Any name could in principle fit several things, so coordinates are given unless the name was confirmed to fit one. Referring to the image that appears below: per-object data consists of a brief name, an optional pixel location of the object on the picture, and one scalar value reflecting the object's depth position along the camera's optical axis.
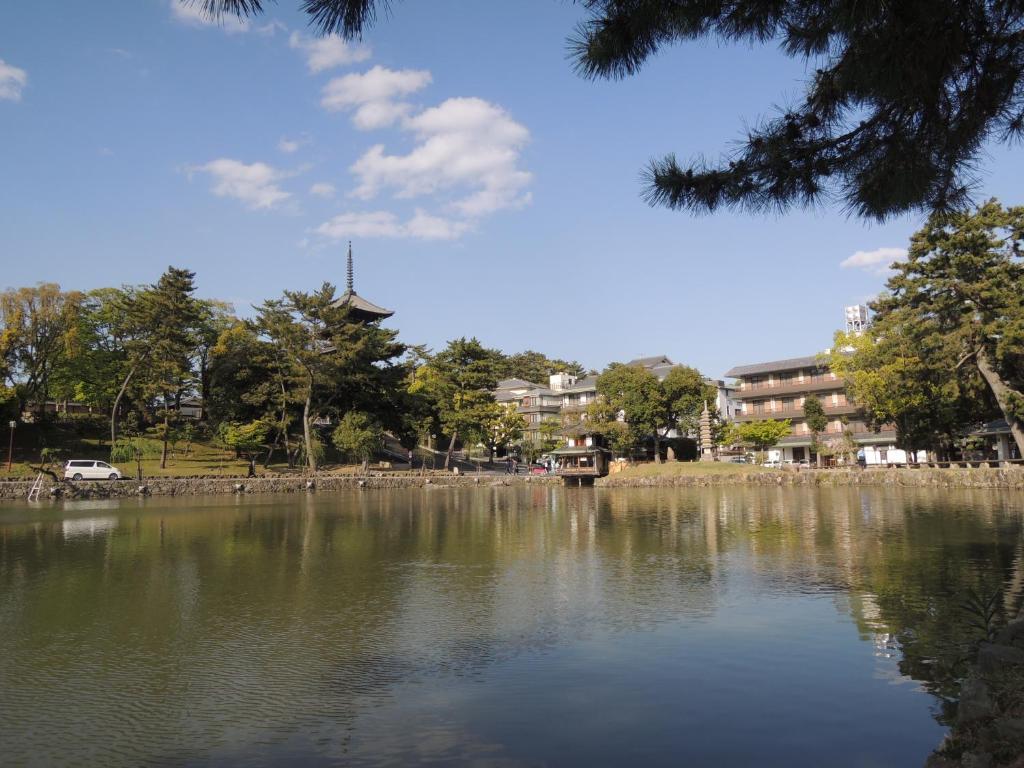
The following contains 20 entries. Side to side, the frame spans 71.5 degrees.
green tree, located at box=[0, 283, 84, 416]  43.03
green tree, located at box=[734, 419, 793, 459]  56.88
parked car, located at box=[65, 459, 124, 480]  36.91
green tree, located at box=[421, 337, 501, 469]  54.50
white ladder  32.13
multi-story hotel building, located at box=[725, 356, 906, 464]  57.22
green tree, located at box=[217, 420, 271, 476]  45.38
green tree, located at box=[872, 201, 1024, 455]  31.02
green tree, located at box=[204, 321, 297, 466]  48.12
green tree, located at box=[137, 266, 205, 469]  45.19
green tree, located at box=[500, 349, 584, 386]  95.19
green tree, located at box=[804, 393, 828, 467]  53.72
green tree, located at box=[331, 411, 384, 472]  47.16
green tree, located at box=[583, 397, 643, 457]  51.31
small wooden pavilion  52.59
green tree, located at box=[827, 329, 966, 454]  33.34
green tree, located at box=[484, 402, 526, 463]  61.28
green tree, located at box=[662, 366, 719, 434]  51.31
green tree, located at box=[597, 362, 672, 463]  51.28
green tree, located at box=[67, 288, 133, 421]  48.06
